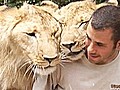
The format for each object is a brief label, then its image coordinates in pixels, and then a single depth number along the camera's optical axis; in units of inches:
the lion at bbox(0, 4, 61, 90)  90.7
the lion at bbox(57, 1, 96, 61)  89.4
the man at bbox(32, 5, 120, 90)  92.7
